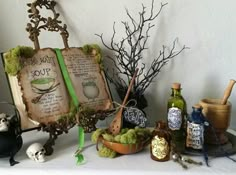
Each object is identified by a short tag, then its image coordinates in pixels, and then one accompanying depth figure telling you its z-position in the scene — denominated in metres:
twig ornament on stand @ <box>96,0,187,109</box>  1.04
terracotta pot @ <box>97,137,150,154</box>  0.83
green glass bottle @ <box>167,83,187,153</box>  0.90
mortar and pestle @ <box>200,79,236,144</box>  0.90
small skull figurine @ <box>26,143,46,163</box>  0.81
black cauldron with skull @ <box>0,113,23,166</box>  0.80
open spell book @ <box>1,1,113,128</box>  0.88
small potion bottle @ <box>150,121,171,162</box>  0.81
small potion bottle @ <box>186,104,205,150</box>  0.84
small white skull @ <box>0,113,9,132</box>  0.82
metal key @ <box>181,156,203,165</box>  0.80
